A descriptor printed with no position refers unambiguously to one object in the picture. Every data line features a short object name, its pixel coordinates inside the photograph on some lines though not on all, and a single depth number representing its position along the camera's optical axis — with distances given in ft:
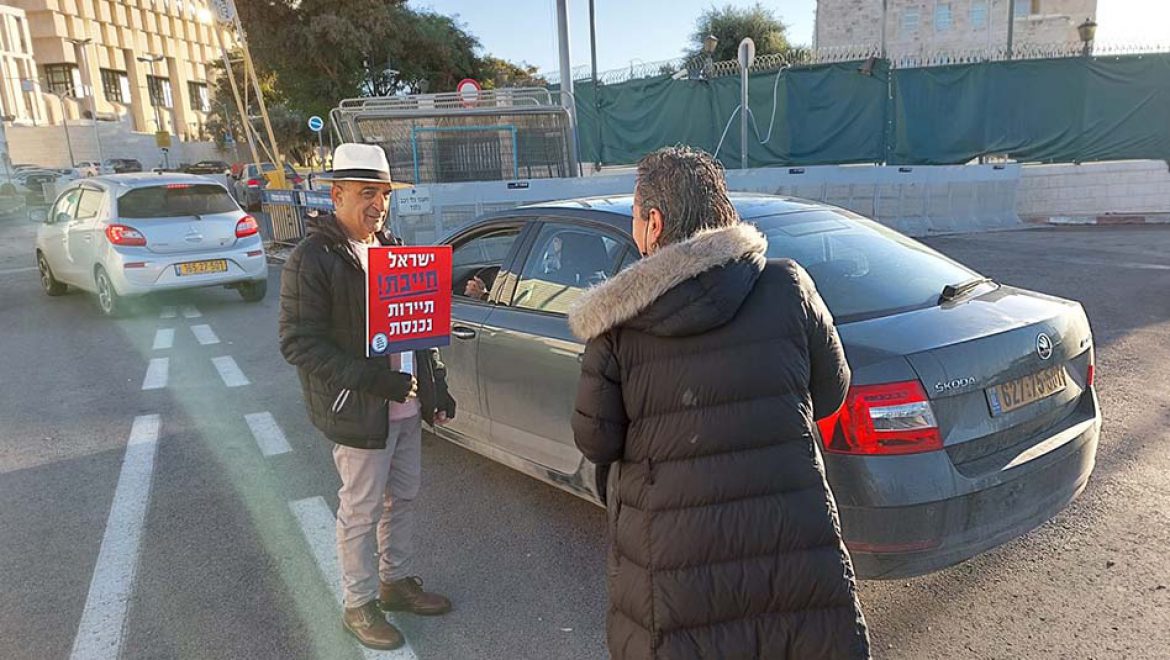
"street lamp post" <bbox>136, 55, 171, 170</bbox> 222.50
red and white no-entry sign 42.04
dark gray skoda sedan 8.48
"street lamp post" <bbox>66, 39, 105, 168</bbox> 210.38
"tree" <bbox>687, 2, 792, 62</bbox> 135.54
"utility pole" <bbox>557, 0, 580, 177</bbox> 42.22
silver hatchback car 28.37
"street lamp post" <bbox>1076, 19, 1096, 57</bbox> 48.75
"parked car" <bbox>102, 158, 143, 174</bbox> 150.20
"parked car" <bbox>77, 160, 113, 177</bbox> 111.92
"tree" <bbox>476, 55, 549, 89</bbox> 121.13
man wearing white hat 8.76
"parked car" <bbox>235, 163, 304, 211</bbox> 68.08
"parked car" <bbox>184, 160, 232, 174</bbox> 142.88
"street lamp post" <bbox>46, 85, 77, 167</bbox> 182.25
